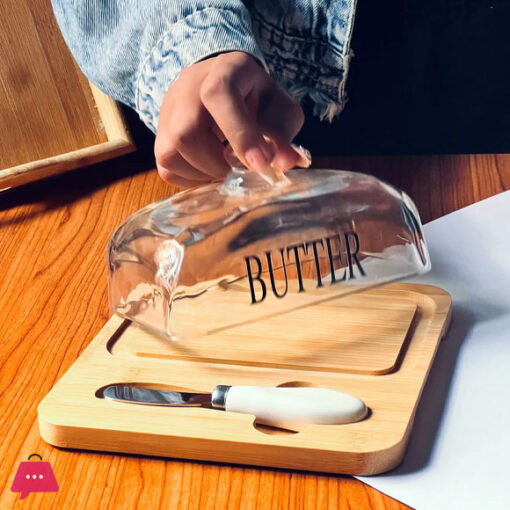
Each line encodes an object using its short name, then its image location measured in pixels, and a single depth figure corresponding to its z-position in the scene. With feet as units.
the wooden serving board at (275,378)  1.62
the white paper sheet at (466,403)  1.53
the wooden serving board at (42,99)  3.74
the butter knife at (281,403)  1.68
